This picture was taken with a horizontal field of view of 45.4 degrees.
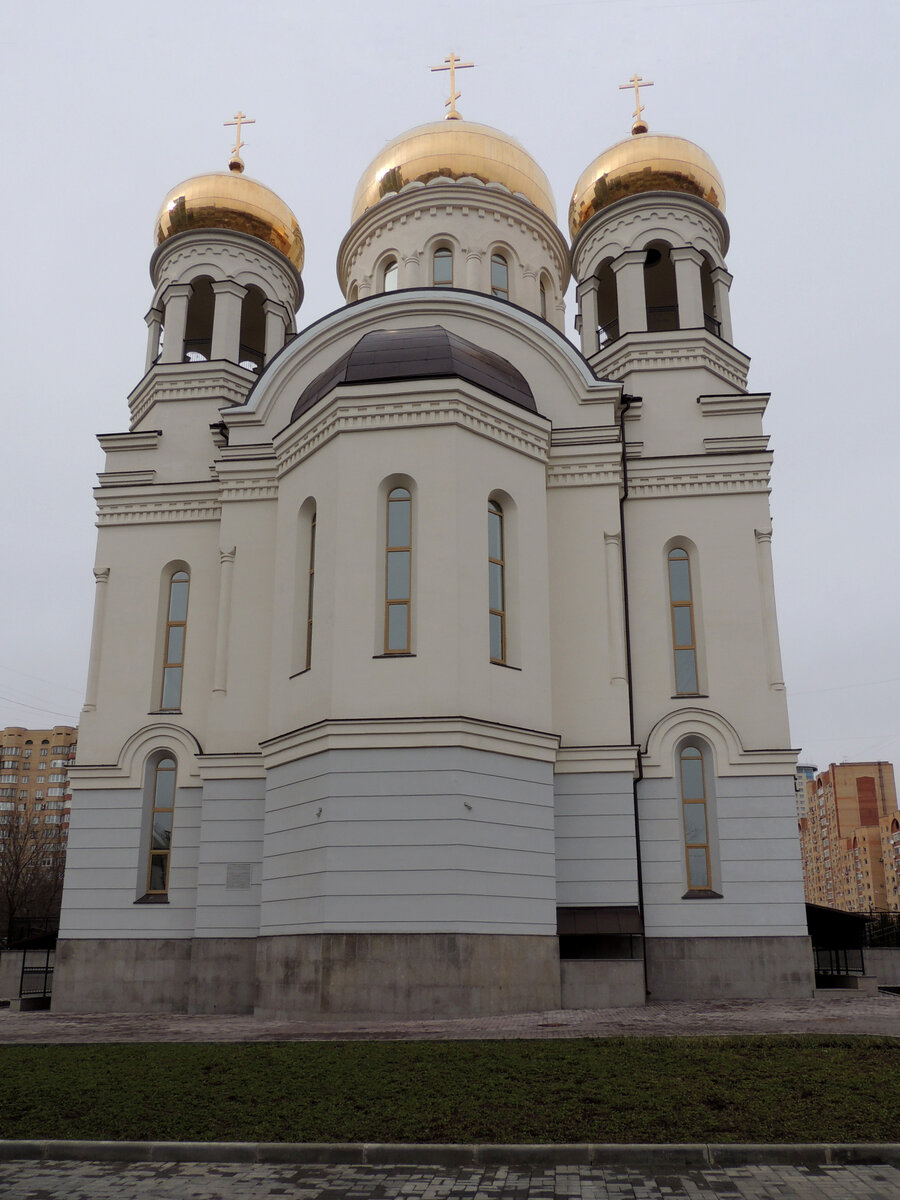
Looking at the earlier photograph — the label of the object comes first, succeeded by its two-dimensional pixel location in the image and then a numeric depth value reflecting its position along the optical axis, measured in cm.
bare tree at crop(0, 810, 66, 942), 4147
